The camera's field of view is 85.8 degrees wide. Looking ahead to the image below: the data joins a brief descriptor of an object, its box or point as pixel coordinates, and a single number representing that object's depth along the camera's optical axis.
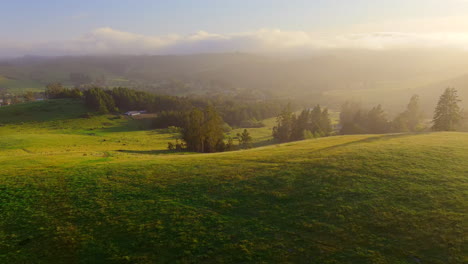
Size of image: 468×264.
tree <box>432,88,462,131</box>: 75.31
